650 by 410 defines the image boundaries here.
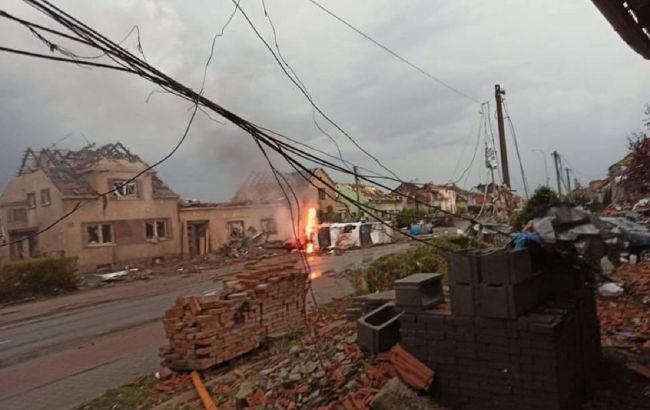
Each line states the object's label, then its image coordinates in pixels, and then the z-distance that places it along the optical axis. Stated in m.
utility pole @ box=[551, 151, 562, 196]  37.23
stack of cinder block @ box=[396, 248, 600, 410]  4.49
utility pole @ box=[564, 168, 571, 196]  44.08
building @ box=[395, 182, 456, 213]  50.66
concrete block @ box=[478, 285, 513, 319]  4.59
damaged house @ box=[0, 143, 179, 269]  29.22
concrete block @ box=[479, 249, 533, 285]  4.62
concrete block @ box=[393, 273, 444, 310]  5.26
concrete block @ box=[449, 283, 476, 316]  4.82
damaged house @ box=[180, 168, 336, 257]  36.16
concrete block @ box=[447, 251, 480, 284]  4.81
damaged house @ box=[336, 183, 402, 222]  47.28
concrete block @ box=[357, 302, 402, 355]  5.90
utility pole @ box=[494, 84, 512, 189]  20.34
